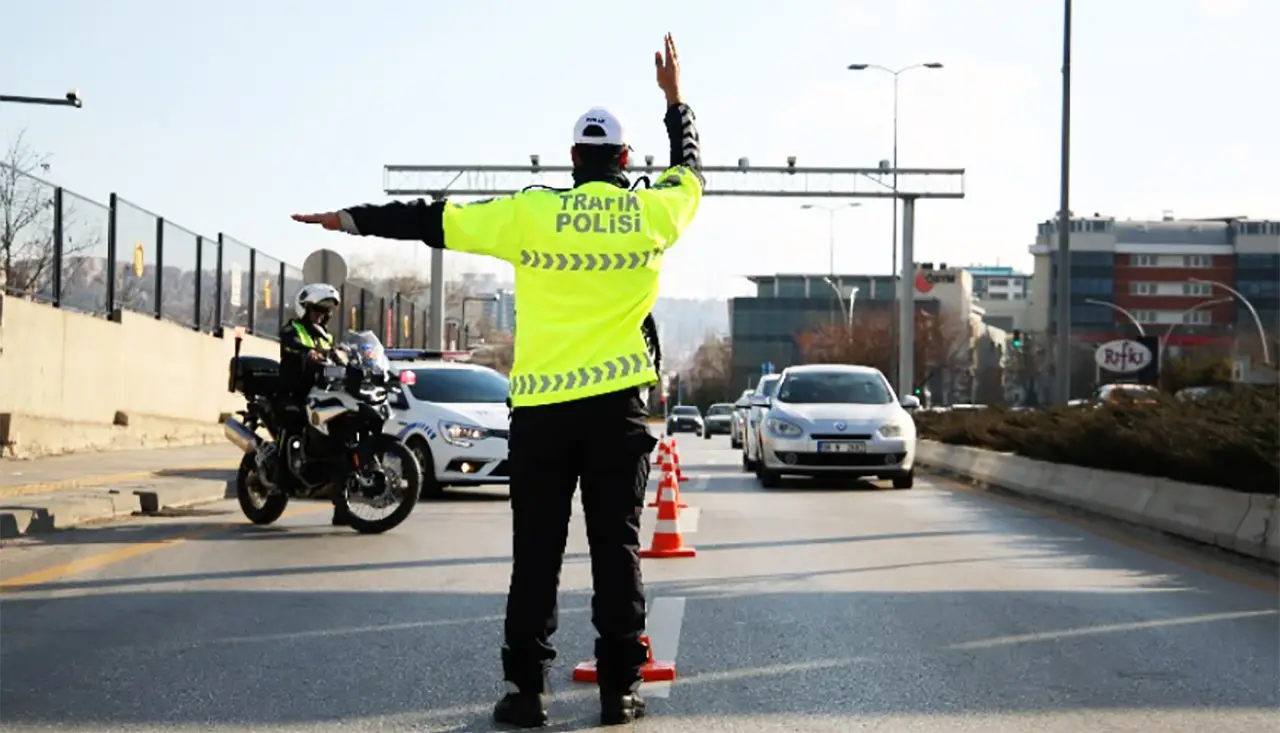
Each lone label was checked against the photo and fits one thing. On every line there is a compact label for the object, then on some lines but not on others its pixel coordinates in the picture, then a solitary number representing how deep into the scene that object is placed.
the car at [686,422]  85.25
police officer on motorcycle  14.50
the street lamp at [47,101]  27.12
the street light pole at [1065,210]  31.36
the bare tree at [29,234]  23.56
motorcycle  14.37
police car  19.50
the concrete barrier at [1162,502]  13.63
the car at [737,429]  45.23
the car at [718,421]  84.06
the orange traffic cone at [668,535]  13.06
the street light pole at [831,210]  75.69
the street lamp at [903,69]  55.69
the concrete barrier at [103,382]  22.97
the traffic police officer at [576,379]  6.45
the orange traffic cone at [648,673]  7.41
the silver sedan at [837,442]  23.47
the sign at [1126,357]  31.62
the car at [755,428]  25.33
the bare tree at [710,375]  170.38
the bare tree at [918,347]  99.81
